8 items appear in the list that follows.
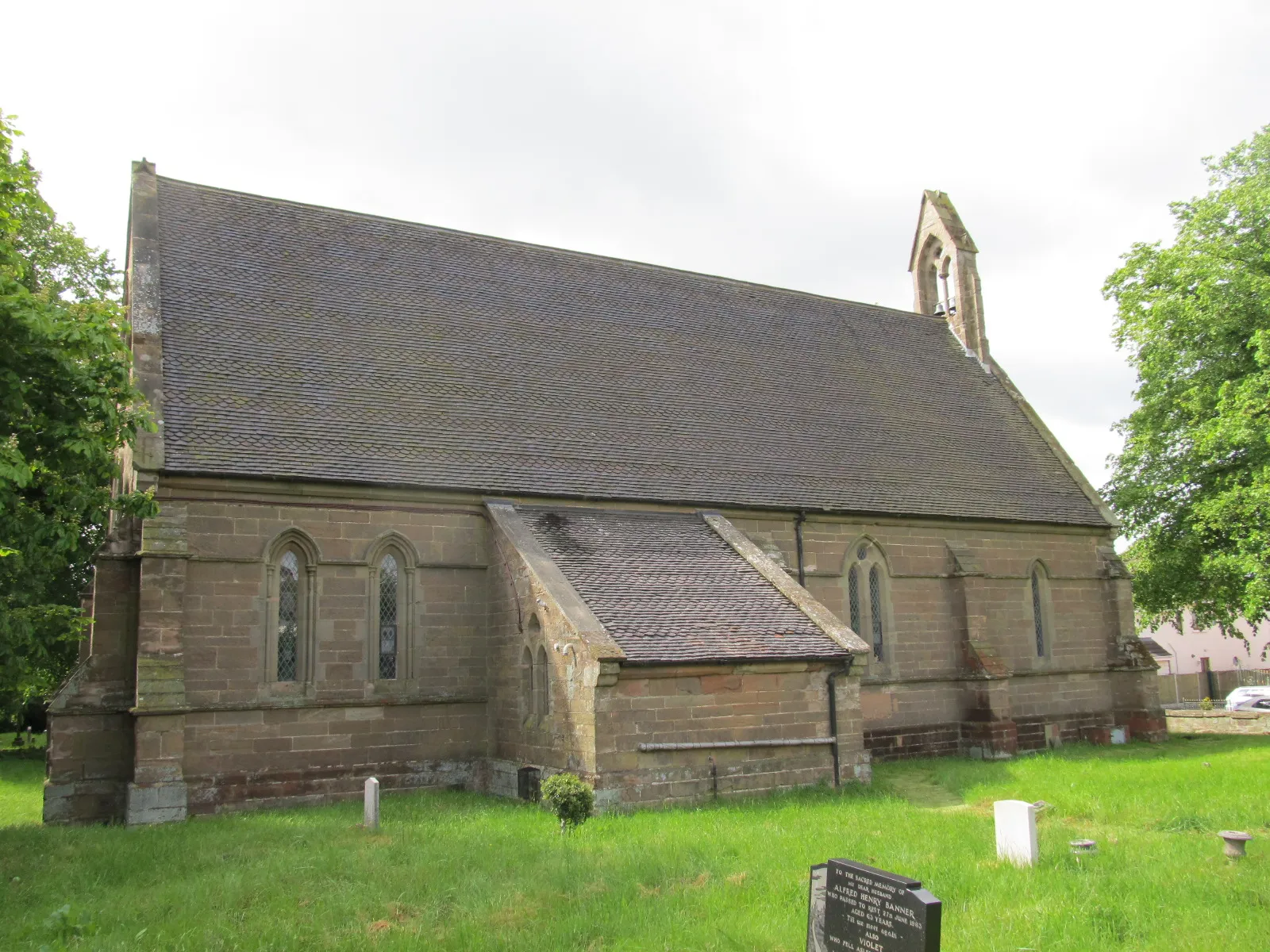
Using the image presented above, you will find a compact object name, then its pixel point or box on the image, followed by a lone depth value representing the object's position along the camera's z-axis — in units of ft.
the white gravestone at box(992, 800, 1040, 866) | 33.27
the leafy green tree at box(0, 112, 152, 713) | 36.04
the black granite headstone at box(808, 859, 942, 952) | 19.74
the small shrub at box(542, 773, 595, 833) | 40.83
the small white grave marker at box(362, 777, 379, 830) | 42.57
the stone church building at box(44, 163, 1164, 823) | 49.42
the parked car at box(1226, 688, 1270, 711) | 122.72
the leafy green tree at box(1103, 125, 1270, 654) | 75.66
